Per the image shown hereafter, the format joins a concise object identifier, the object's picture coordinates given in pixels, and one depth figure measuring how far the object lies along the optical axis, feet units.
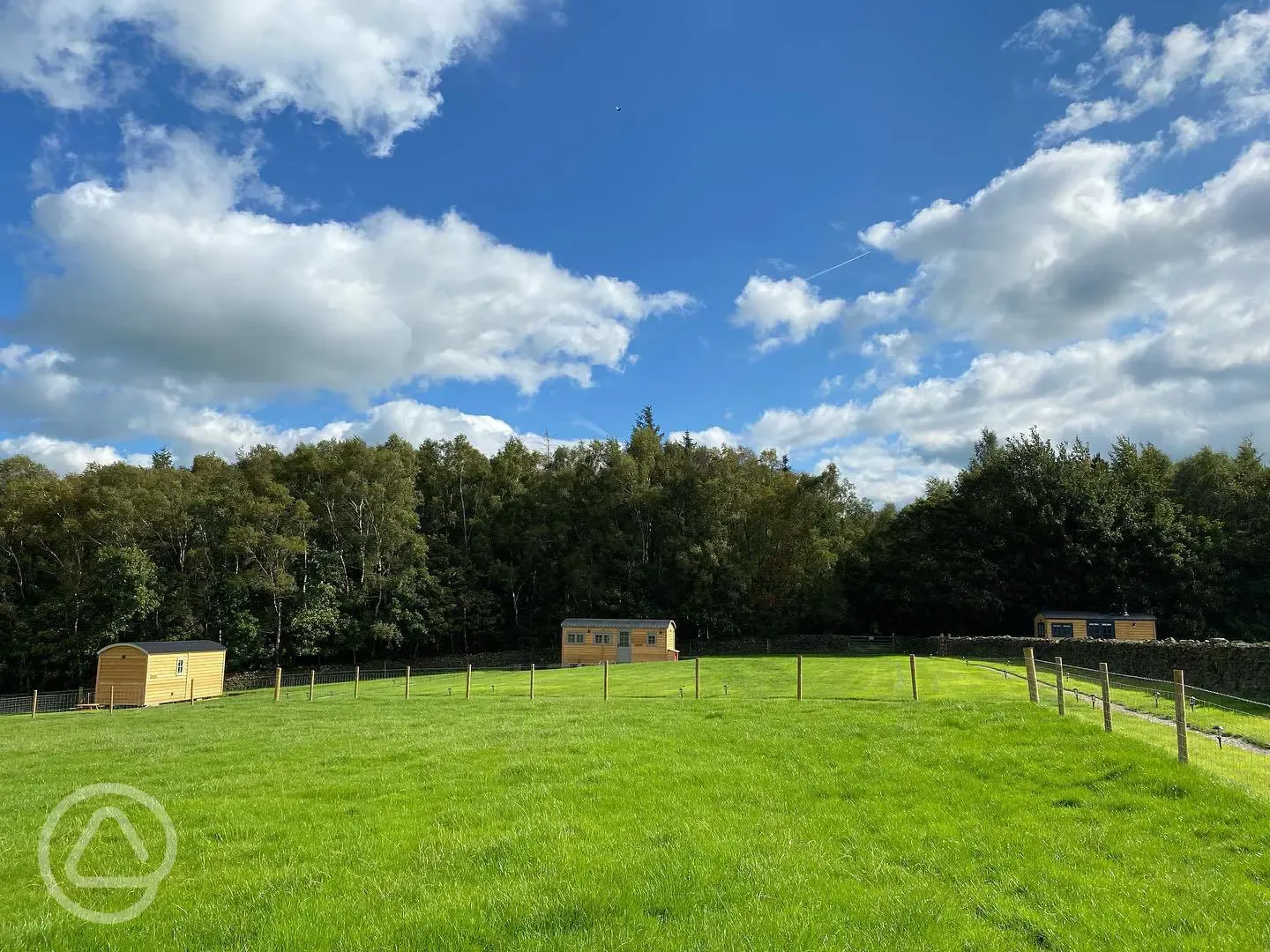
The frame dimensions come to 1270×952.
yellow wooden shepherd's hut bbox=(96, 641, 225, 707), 117.60
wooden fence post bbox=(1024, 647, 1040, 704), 52.21
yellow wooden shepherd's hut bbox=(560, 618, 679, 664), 155.94
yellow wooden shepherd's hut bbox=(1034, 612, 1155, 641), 142.72
